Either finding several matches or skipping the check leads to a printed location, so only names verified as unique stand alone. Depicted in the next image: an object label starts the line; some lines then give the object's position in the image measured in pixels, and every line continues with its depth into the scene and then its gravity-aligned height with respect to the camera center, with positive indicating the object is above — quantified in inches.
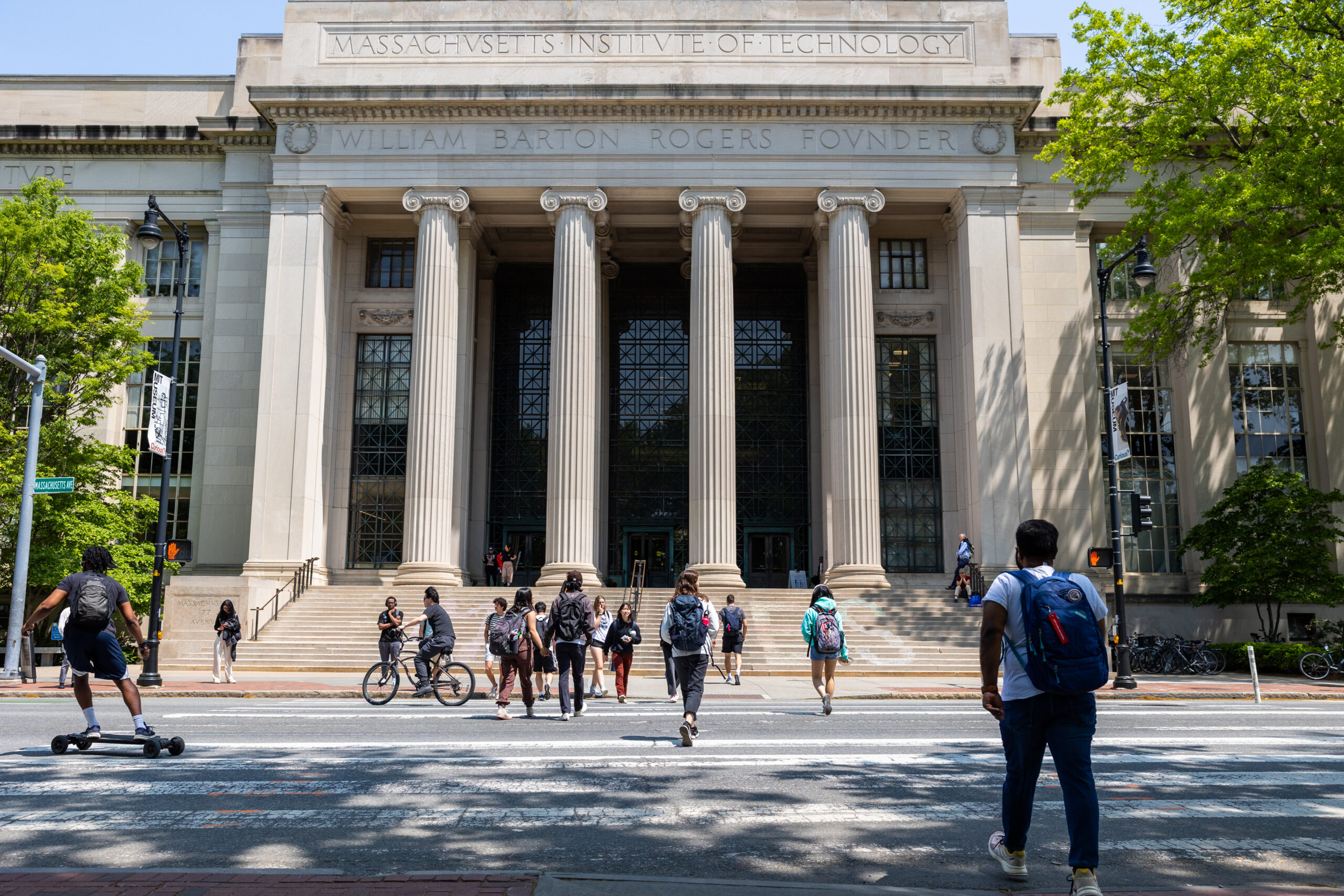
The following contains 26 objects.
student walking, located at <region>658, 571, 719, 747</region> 441.4 -26.3
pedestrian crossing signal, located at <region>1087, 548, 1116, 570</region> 901.2 +19.6
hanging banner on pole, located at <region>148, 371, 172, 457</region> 935.7 +148.9
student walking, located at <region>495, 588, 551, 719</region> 562.9 -34.4
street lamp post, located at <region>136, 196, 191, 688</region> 901.2 +106.1
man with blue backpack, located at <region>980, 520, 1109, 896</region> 207.6 -20.4
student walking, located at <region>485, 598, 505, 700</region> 612.4 -21.8
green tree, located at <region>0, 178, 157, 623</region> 1081.4 +241.9
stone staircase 1045.8 -53.6
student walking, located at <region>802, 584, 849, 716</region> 607.5 -32.6
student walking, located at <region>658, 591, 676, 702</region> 672.4 -57.5
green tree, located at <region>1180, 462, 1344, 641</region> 1167.0 +43.2
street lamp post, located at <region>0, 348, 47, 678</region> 859.4 +43.0
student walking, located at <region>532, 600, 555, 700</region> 593.0 -46.0
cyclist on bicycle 666.2 -32.5
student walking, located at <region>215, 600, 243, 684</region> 846.5 -42.3
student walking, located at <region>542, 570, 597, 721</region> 566.3 -25.8
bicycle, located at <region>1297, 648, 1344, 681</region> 984.3 -77.4
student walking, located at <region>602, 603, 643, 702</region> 713.6 -41.2
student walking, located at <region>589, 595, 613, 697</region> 717.9 -43.3
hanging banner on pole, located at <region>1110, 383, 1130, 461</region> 903.1 +138.1
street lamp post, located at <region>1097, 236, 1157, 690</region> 866.1 +94.4
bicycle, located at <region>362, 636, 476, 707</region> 653.9 -63.4
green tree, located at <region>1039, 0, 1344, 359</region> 958.4 +436.9
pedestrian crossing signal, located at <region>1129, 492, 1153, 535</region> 929.5 +62.0
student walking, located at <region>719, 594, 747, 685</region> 861.2 -40.9
